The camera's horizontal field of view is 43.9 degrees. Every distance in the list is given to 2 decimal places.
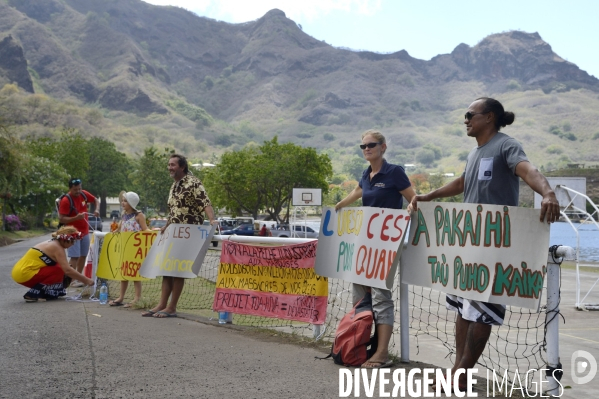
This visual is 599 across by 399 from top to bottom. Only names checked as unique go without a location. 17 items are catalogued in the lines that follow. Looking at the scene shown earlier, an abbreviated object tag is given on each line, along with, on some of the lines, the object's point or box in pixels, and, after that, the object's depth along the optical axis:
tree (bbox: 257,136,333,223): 76.06
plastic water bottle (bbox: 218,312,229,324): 9.12
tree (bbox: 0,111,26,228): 34.28
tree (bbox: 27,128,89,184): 95.31
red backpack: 6.39
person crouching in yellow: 11.30
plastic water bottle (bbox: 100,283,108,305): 11.57
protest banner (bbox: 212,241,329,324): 7.97
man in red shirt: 12.51
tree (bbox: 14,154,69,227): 56.53
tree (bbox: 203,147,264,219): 76.12
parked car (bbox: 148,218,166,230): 49.99
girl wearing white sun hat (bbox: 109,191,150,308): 11.29
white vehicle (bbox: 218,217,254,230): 65.12
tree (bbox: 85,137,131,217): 123.88
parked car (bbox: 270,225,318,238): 53.50
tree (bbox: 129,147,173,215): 104.38
